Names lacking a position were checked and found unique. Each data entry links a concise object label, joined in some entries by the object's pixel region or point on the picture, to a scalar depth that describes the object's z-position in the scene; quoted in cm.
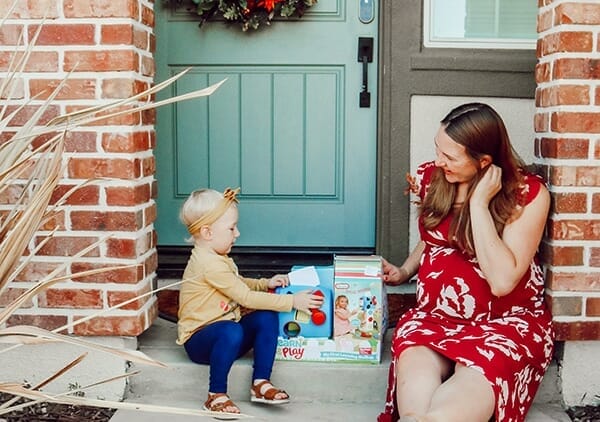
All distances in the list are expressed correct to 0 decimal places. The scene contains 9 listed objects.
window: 370
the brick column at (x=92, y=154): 281
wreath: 365
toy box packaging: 294
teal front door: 378
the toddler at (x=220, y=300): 288
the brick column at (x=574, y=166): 276
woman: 252
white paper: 303
